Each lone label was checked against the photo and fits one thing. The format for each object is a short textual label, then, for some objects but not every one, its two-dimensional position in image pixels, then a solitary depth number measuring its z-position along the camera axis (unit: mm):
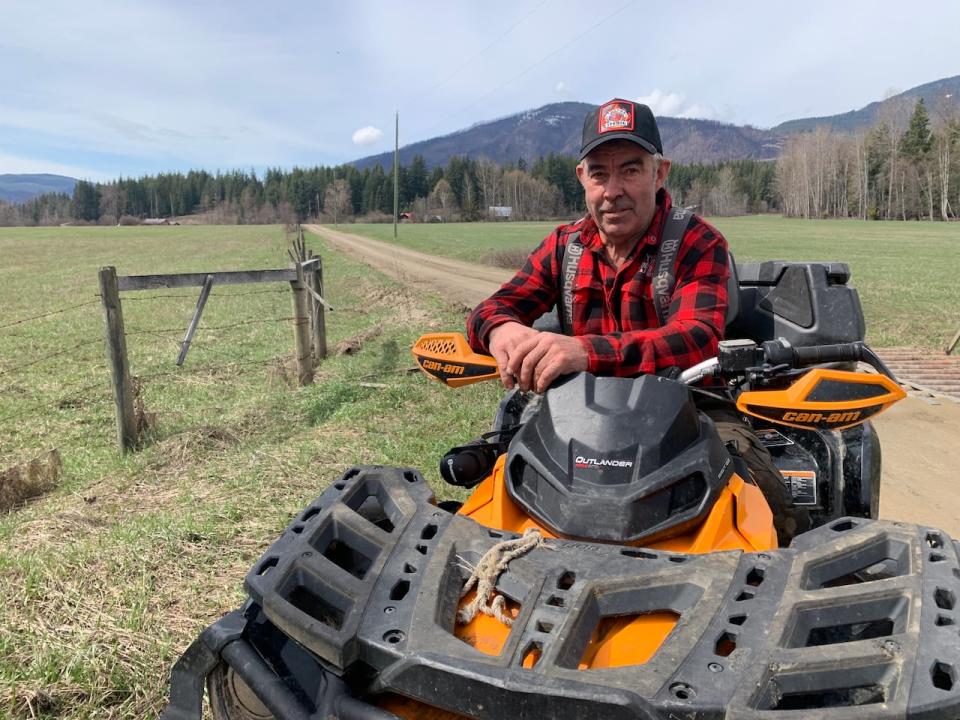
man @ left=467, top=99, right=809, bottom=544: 2412
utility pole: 47219
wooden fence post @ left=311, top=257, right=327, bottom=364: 10259
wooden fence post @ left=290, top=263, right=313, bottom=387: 8273
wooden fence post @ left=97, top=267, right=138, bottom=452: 5980
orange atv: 1314
